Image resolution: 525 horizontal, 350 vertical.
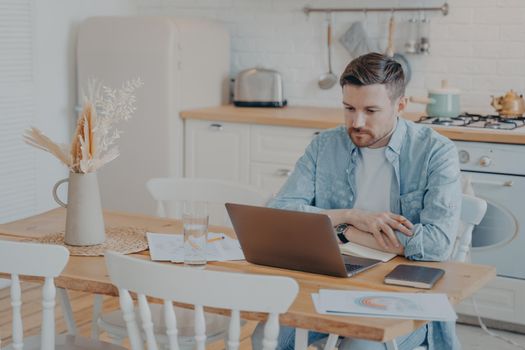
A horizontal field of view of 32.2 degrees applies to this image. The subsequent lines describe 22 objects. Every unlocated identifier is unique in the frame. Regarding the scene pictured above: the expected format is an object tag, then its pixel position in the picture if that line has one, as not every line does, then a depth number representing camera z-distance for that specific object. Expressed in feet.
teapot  14.52
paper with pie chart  6.77
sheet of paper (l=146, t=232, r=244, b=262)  8.50
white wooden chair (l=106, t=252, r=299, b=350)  6.46
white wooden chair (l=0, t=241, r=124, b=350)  7.39
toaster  16.94
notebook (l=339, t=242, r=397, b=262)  8.52
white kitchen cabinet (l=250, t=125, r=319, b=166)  15.25
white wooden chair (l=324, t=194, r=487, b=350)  9.60
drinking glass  8.10
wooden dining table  6.60
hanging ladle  16.77
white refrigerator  16.01
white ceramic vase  8.92
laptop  7.62
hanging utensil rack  15.66
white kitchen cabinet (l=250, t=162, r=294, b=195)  15.55
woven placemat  8.70
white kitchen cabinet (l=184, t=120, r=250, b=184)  15.92
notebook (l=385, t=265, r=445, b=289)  7.57
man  8.63
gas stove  13.83
